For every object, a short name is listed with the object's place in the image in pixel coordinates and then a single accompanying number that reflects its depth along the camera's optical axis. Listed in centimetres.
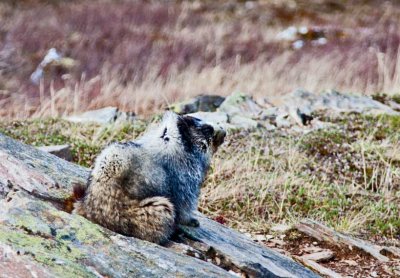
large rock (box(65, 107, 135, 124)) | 2370
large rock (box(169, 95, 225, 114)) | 2608
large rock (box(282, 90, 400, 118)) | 2609
